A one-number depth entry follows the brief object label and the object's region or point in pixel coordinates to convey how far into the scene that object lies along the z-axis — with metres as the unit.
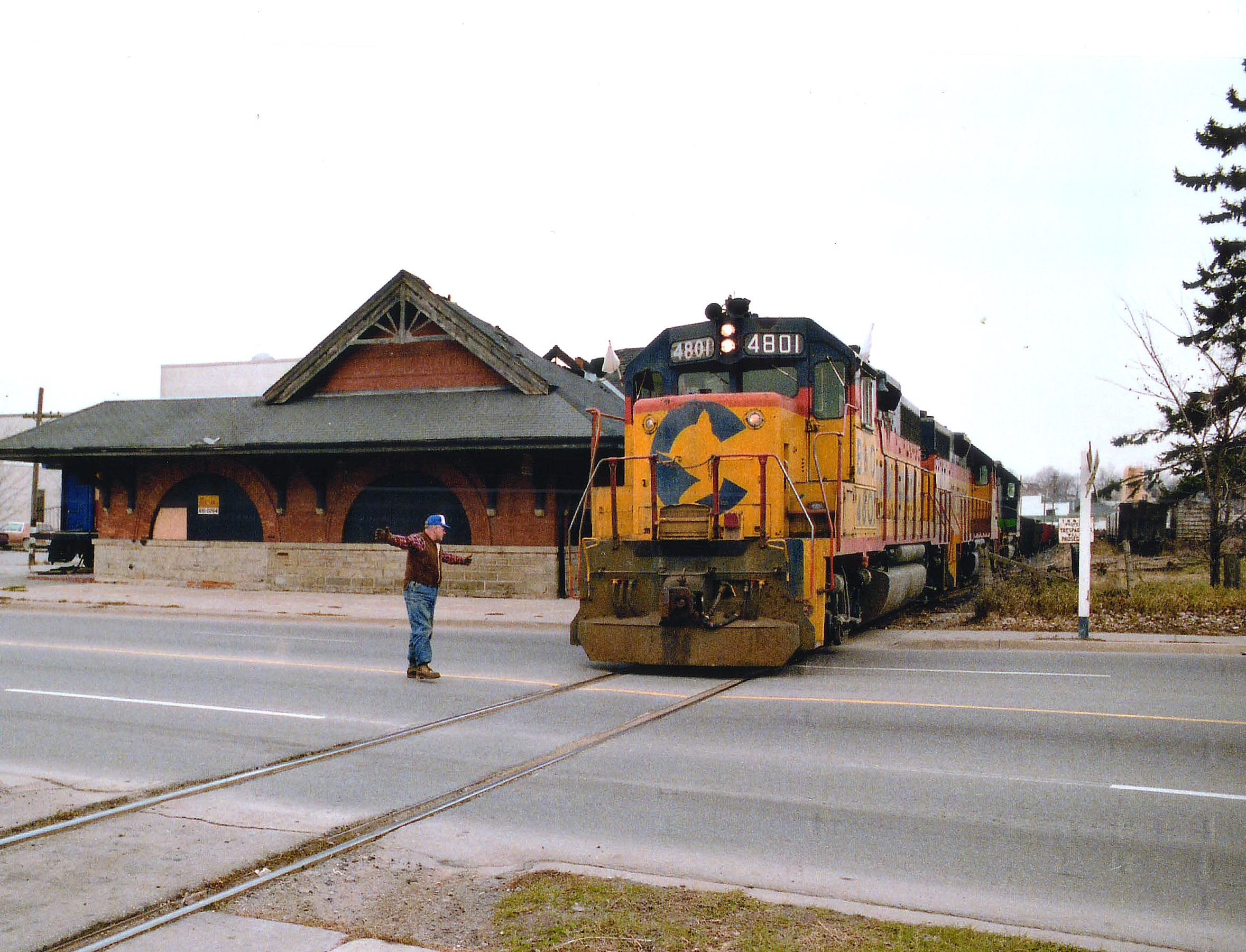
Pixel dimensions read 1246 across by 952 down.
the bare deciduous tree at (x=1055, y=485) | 132.62
